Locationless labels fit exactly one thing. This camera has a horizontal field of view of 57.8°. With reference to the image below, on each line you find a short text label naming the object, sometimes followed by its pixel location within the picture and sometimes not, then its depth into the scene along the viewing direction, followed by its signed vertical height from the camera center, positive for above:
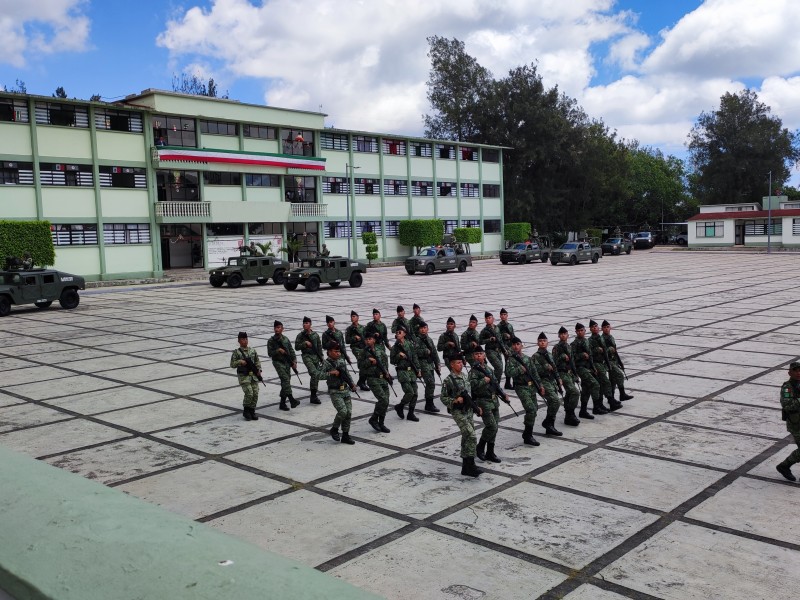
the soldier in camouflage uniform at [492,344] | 12.58 -1.79
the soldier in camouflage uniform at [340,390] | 9.49 -1.89
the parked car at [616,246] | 58.84 -0.84
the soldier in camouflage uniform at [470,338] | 11.63 -1.60
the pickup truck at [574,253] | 46.84 -1.03
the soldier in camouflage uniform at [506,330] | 12.62 -1.58
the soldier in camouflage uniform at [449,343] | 11.79 -1.64
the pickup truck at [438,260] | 41.81 -1.02
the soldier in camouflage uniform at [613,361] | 10.89 -1.89
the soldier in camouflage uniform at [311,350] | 11.88 -1.68
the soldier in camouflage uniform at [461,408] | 8.05 -1.88
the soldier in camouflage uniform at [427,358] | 11.54 -1.84
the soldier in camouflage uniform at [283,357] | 11.45 -1.72
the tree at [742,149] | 78.81 +8.96
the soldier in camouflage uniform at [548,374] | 9.70 -1.83
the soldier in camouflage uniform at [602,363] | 10.66 -1.86
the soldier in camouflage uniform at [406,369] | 10.68 -1.85
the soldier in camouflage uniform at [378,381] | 10.02 -1.89
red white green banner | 40.97 +5.65
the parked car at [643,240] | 71.75 -0.53
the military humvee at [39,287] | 25.03 -1.05
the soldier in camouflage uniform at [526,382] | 9.30 -1.85
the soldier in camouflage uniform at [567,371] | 10.16 -1.87
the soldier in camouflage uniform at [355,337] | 12.34 -1.56
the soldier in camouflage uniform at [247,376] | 10.74 -1.87
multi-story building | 37.12 +4.38
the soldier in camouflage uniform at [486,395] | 8.50 -1.81
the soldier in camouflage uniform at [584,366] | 10.39 -1.85
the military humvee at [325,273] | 32.16 -1.16
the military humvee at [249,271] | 35.00 -1.02
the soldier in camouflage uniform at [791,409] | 7.68 -1.91
